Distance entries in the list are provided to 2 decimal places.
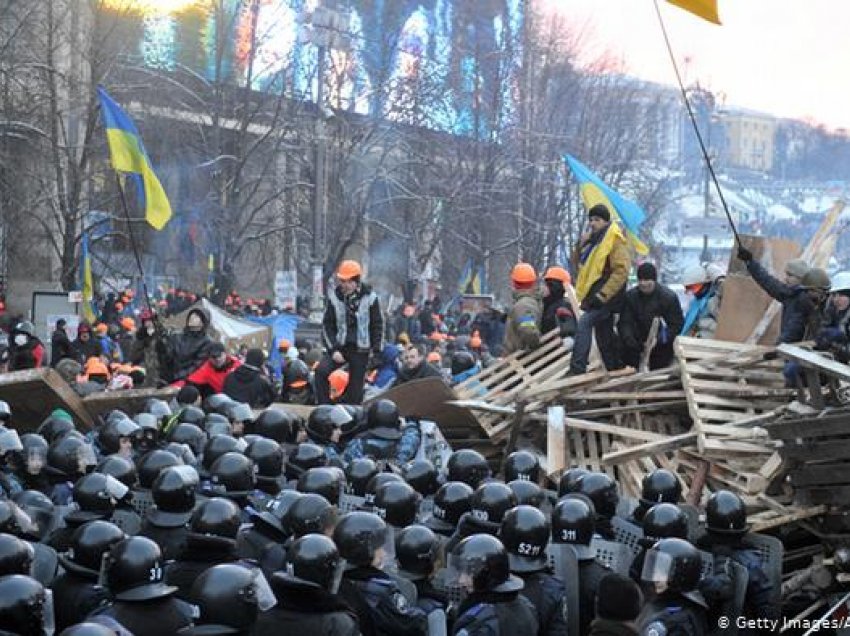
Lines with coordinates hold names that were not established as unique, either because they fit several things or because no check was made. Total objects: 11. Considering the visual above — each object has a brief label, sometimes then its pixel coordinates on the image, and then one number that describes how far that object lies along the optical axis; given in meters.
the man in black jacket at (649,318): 13.13
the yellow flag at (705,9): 11.08
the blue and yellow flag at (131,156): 17.44
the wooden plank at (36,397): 13.10
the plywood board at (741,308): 13.41
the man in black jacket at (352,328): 13.93
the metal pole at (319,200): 26.97
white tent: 21.11
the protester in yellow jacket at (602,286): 13.09
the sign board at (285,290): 26.84
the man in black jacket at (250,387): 13.45
